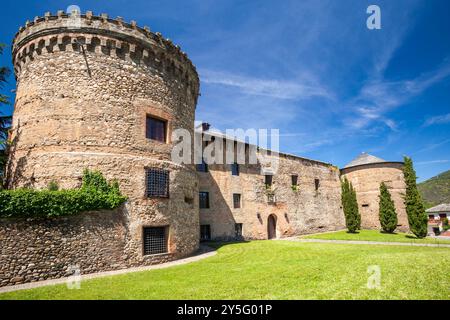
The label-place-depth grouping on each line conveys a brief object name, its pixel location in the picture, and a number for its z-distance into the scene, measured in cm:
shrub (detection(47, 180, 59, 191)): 1057
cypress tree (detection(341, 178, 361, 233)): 2872
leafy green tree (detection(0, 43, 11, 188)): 1206
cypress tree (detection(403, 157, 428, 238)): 2230
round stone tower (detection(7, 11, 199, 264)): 1135
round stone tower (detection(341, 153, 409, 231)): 3127
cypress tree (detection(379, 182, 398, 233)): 2822
